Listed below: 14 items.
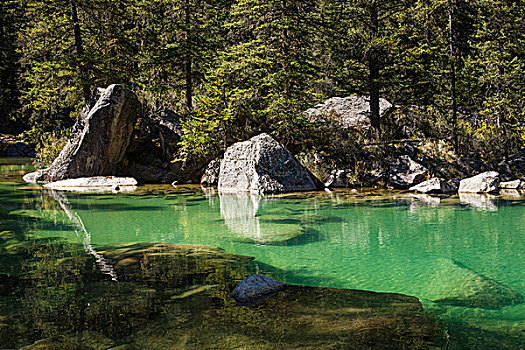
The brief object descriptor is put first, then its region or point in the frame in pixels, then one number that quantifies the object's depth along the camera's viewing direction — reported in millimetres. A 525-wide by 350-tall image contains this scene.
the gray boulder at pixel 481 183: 14602
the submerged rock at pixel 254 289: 4855
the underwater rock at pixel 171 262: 5691
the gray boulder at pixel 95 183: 17344
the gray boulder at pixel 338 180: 16953
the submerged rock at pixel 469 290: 5008
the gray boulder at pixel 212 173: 18469
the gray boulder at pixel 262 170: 15531
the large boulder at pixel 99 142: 18297
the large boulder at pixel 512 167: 16172
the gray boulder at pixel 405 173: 16234
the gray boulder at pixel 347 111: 19016
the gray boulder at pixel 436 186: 15000
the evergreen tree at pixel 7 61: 35844
